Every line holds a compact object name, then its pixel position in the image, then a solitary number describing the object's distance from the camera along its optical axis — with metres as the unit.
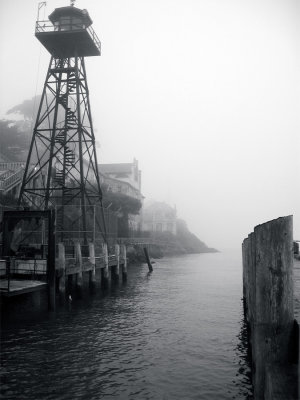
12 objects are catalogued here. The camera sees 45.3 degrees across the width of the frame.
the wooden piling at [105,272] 21.58
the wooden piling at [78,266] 17.52
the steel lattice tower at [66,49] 23.77
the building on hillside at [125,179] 65.50
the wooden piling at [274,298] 4.38
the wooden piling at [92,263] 19.33
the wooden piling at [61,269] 15.64
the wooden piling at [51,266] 14.03
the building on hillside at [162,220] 97.12
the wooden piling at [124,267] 26.09
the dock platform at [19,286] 11.65
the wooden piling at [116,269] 24.69
